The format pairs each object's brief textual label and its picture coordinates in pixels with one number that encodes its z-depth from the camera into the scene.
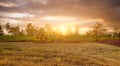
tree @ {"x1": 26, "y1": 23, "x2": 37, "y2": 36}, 64.45
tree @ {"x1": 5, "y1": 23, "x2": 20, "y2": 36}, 61.66
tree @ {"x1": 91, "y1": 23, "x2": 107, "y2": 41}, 45.37
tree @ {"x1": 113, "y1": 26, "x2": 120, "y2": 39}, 49.31
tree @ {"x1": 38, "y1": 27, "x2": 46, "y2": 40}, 64.12
